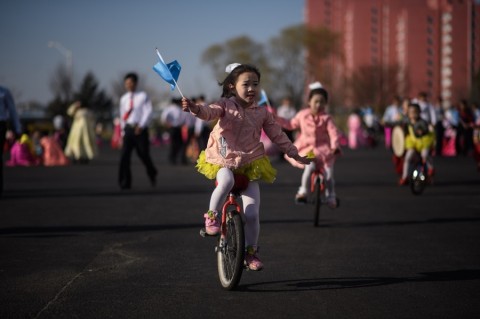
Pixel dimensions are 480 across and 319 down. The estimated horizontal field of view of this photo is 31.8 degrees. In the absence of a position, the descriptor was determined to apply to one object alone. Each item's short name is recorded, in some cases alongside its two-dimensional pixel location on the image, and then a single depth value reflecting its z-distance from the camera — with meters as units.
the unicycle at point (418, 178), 14.14
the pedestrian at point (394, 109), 23.86
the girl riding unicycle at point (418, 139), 14.44
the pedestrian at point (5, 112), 12.94
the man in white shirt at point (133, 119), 14.66
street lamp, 74.10
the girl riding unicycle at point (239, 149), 6.39
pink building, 131.00
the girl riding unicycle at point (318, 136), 10.50
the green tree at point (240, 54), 96.50
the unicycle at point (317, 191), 9.98
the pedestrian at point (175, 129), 25.14
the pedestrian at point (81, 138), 25.64
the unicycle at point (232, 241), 5.97
